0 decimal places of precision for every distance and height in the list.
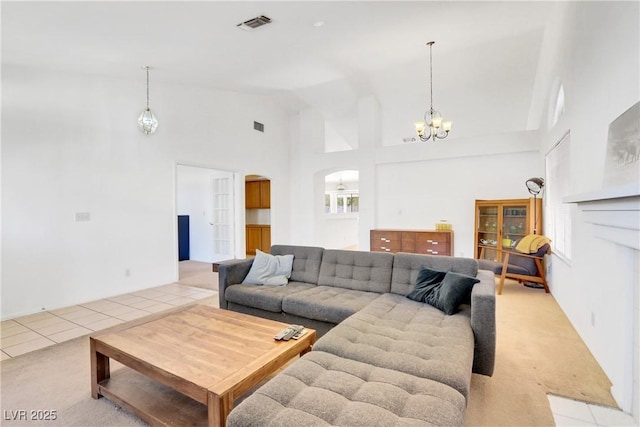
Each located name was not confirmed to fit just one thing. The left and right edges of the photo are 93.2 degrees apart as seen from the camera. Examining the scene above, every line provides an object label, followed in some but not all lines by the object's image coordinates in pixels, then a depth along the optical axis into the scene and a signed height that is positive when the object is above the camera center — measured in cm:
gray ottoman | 115 -78
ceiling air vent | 320 +203
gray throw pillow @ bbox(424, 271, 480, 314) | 230 -64
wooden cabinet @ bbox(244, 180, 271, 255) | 764 -11
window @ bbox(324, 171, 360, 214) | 1046 +62
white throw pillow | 323 -65
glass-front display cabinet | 489 -22
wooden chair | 414 -83
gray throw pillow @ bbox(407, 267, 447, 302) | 256 -63
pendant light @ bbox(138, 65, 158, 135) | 427 +128
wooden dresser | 560 -60
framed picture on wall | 164 +35
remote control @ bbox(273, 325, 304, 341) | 192 -80
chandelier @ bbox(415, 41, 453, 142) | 447 +131
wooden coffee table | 151 -84
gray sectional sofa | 120 -78
